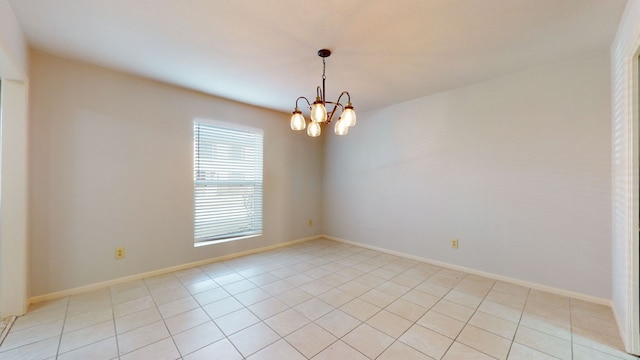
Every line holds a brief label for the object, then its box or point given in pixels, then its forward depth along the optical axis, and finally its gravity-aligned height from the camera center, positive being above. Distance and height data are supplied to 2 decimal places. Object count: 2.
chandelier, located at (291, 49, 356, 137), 1.97 +0.51
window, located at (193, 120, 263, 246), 3.47 -0.02
